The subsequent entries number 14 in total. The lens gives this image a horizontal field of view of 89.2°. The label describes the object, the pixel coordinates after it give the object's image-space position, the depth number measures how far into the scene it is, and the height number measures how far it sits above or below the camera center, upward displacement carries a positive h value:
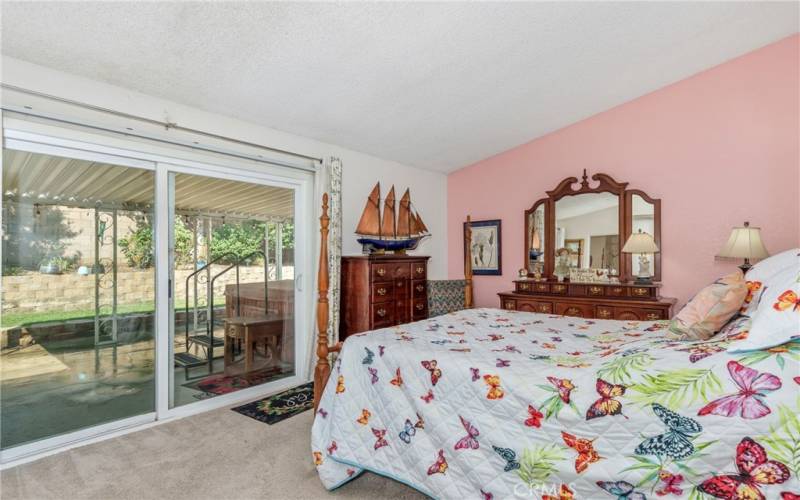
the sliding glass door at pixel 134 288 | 2.46 -0.25
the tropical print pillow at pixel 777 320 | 1.26 -0.22
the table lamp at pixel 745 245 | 3.16 +0.05
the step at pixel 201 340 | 3.24 -0.71
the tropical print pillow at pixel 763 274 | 1.70 -0.10
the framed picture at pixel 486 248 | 5.04 +0.05
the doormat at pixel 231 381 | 3.29 -1.10
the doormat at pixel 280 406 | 3.01 -1.21
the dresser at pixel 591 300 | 3.70 -0.47
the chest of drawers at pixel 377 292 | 3.86 -0.39
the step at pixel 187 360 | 3.13 -0.85
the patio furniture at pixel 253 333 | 3.50 -0.72
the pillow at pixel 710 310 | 1.71 -0.26
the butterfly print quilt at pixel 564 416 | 1.24 -0.60
